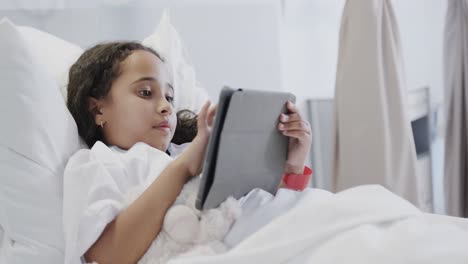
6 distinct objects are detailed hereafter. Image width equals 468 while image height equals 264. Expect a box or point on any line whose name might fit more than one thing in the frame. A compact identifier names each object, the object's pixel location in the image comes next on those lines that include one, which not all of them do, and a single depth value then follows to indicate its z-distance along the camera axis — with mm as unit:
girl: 921
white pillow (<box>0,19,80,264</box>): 959
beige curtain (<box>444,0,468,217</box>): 2033
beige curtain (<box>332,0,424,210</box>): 1751
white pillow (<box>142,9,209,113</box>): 1491
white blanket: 711
